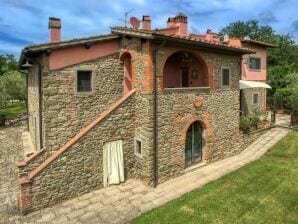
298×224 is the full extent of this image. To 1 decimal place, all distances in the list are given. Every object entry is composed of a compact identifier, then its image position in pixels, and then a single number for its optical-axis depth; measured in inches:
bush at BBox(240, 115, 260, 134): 841.5
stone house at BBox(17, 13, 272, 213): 565.3
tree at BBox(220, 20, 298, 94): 1866.4
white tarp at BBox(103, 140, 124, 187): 618.2
